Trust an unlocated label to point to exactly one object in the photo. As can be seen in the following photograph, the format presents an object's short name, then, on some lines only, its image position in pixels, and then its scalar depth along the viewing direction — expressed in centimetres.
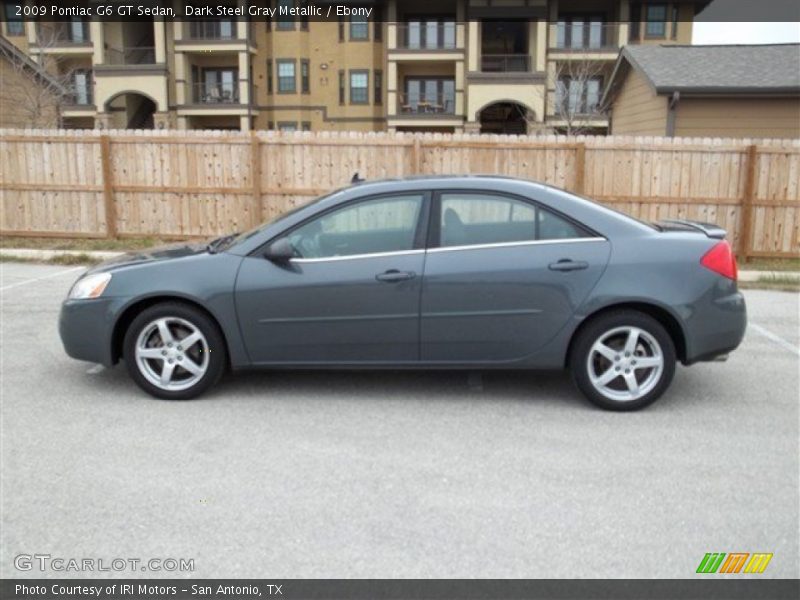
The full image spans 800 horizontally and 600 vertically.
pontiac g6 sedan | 474
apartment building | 3400
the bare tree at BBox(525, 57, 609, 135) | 3100
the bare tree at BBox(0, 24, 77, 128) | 2309
